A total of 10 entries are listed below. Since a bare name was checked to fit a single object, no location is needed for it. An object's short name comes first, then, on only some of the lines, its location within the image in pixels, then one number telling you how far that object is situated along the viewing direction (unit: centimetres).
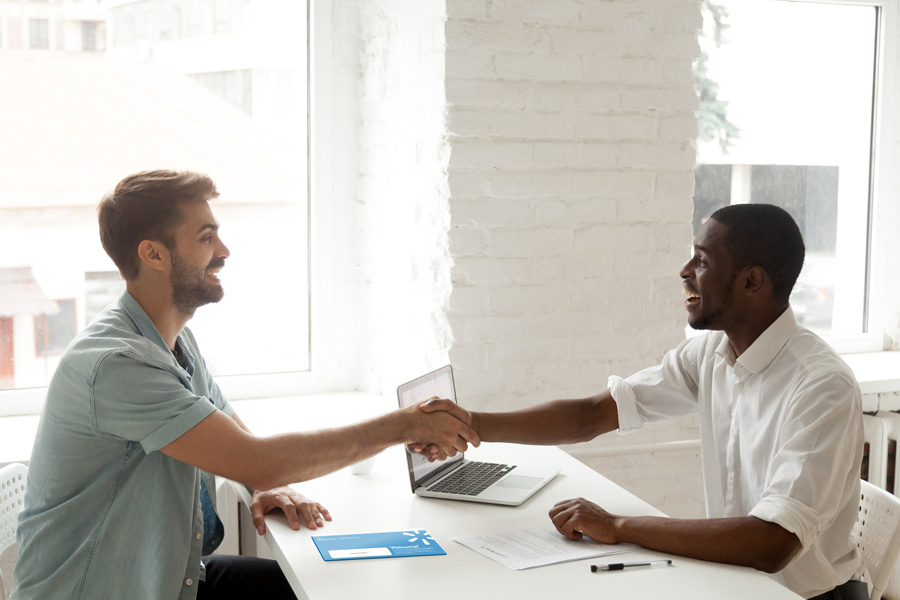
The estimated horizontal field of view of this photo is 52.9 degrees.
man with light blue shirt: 161
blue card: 159
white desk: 144
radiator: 296
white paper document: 156
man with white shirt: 156
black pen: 151
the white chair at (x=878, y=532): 180
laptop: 190
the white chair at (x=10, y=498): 190
